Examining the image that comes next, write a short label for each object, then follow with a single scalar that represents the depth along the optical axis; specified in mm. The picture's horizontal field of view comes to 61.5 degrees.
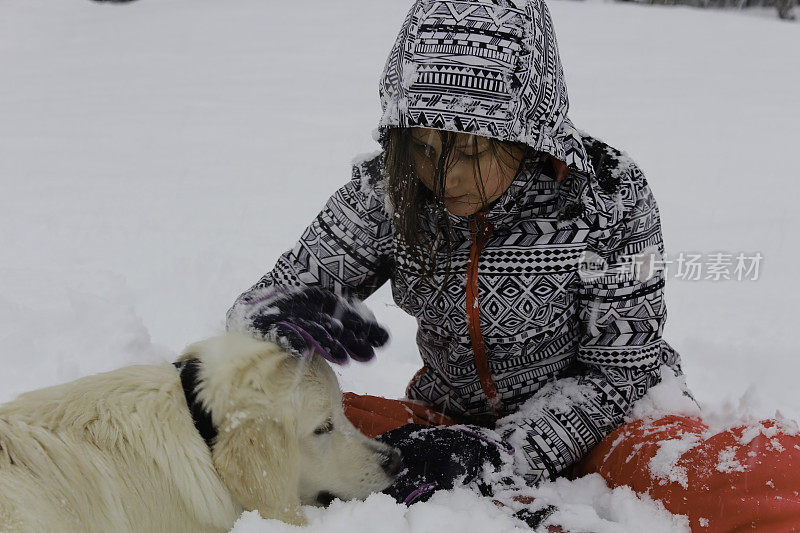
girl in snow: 1622
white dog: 1568
